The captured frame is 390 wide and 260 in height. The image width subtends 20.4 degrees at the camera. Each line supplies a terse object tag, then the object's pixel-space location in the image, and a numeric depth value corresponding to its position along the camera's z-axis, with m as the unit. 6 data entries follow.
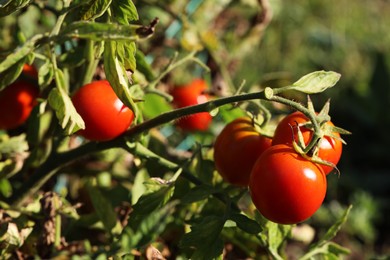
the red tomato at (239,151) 0.74
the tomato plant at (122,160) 0.66
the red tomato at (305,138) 0.70
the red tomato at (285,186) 0.68
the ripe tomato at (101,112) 0.71
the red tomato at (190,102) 1.04
